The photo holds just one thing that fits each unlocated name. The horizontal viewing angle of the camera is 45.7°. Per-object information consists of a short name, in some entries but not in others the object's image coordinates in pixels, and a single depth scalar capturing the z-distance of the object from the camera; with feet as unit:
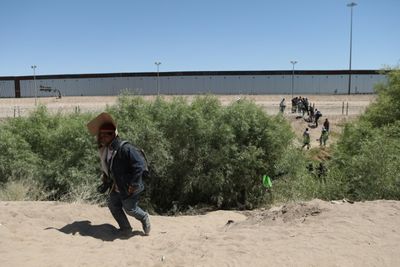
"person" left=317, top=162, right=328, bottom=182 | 45.50
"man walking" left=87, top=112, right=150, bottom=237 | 21.27
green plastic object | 35.19
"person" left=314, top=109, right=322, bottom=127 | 109.40
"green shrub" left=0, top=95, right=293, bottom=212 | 38.14
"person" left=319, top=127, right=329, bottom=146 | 84.58
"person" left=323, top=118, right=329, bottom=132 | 94.86
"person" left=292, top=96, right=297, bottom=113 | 129.59
